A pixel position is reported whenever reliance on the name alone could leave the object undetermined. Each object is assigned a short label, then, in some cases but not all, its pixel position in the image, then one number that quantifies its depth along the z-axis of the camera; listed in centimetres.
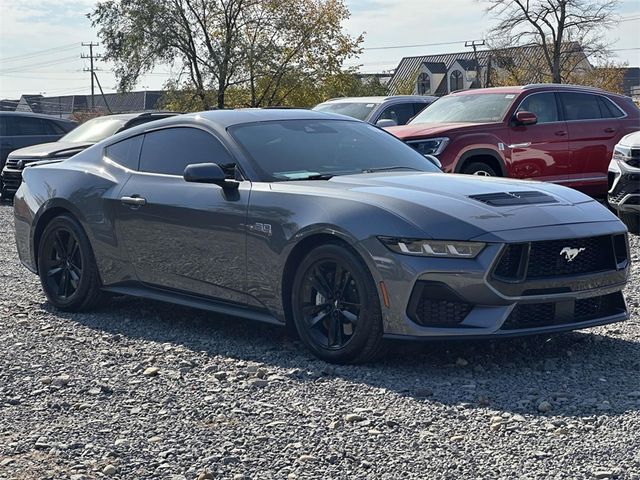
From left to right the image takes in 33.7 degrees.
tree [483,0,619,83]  5988
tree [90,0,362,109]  5003
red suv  1338
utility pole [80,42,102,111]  9553
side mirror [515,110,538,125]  1366
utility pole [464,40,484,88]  8486
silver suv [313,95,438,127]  1705
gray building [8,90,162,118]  9300
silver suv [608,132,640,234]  1132
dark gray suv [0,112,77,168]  2067
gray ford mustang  554
